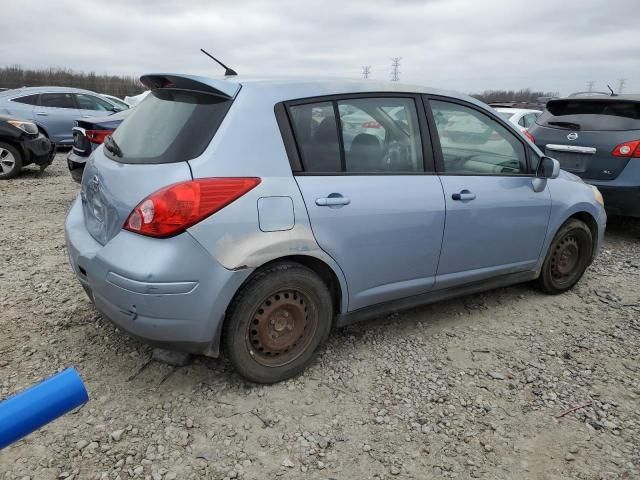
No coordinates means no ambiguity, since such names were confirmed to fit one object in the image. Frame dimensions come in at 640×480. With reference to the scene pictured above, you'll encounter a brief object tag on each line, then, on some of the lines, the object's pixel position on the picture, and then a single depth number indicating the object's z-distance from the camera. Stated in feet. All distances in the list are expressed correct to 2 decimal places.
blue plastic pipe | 3.48
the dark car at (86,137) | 19.65
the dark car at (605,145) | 17.38
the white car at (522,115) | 30.39
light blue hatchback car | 7.68
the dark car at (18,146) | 26.04
